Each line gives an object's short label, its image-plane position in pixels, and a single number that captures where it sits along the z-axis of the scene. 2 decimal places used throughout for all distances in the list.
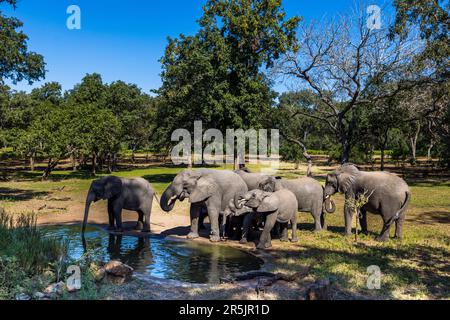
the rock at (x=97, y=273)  9.41
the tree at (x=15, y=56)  24.84
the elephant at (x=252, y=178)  18.21
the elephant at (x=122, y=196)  16.25
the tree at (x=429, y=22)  24.22
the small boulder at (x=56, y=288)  8.50
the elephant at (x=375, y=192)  15.39
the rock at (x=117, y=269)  9.66
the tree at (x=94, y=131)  38.94
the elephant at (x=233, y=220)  15.16
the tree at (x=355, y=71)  32.72
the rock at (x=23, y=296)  8.27
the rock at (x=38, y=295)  8.26
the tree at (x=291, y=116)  41.56
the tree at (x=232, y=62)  32.59
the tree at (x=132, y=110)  58.56
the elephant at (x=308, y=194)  17.27
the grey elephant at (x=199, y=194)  15.77
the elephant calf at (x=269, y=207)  14.52
